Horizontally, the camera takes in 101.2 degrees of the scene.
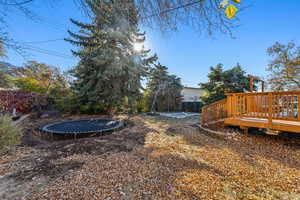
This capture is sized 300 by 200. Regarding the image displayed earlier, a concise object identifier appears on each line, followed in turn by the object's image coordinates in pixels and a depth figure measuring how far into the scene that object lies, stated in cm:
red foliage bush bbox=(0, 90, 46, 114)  627
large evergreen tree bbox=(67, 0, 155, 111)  748
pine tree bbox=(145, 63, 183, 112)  1129
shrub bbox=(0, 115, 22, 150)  247
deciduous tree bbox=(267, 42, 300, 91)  826
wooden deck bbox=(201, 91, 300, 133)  331
